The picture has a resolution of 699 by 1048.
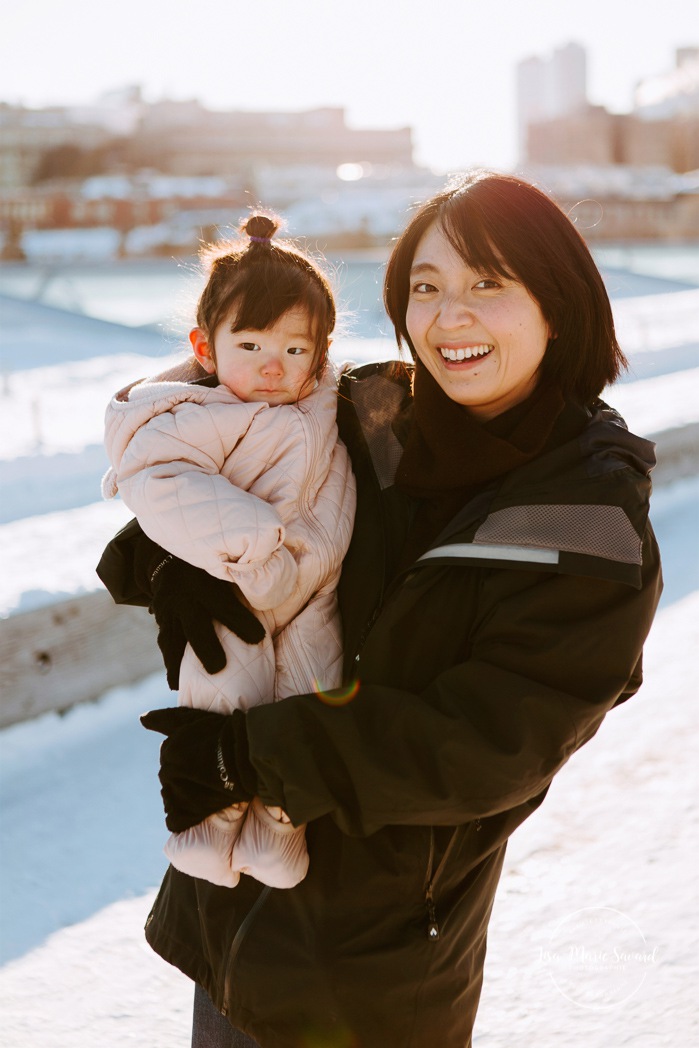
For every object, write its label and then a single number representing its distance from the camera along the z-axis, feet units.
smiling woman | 3.98
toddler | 4.58
